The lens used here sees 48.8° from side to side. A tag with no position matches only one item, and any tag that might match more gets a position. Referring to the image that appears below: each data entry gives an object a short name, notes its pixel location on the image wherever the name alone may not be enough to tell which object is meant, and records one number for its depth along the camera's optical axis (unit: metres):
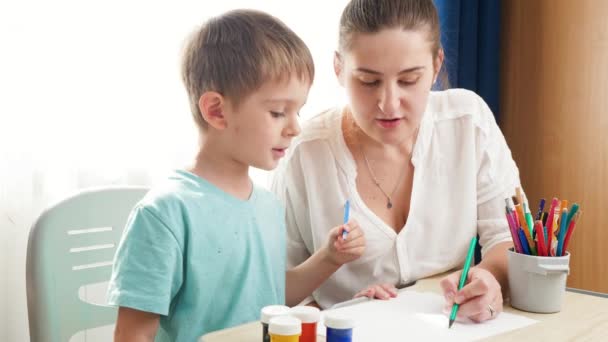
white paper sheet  0.90
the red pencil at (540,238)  1.04
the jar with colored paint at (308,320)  0.76
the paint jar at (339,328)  0.74
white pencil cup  1.02
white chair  1.10
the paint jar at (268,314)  0.75
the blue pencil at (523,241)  1.06
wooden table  0.87
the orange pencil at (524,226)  1.06
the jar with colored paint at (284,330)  0.69
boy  0.98
